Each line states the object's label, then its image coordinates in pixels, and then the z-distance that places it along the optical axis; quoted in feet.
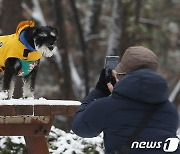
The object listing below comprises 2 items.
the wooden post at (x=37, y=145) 31.32
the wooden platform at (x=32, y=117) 26.92
